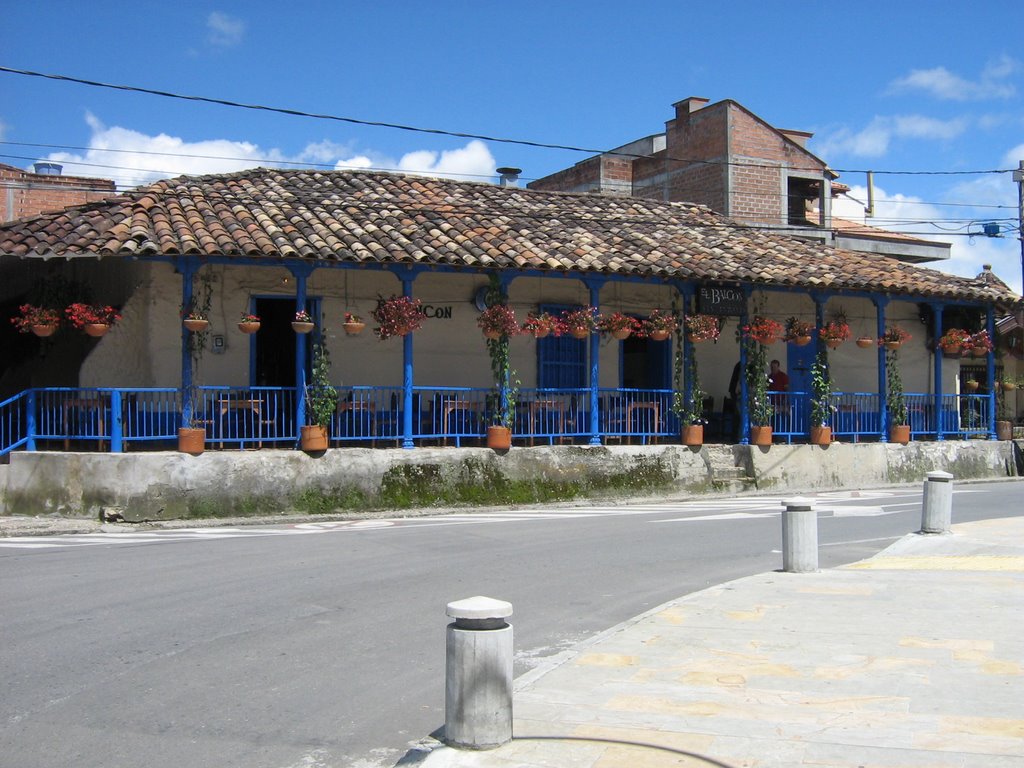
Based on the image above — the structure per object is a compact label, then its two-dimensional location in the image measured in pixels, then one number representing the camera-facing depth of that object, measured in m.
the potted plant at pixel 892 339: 21.00
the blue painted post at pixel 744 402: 19.86
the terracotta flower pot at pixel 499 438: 17.52
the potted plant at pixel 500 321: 17.34
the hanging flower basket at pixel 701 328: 18.78
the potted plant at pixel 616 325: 18.31
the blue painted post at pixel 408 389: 17.28
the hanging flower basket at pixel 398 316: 16.77
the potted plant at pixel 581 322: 18.12
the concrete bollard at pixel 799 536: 10.27
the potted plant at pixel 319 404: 16.17
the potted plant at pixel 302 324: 16.17
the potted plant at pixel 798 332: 20.08
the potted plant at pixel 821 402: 20.58
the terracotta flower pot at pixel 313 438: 16.14
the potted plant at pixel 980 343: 22.47
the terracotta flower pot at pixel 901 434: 21.70
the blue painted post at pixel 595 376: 18.50
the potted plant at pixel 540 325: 17.58
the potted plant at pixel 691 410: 19.23
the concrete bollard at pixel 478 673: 5.13
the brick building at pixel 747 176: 30.17
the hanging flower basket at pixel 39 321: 15.87
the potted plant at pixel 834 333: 20.25
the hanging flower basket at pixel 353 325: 16.80
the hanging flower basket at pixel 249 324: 16.19
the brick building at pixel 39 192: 27.52
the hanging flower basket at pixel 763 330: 19.31
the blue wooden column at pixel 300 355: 16.48
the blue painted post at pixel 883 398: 21.67
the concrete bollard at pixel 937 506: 12.57
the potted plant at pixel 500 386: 17.63
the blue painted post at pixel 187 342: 15.84
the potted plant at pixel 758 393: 19.81
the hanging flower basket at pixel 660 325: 18.77
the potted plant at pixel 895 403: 21.70
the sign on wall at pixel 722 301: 19.44
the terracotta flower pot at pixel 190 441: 15.47
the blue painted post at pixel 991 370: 23.30
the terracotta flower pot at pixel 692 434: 19.22
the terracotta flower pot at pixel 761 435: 19.92
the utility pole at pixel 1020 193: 28.70
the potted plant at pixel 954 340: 22.25
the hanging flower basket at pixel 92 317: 15.50
